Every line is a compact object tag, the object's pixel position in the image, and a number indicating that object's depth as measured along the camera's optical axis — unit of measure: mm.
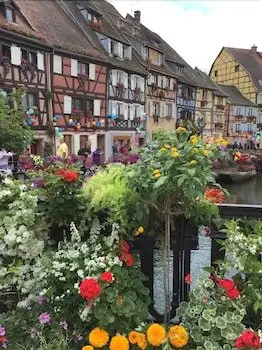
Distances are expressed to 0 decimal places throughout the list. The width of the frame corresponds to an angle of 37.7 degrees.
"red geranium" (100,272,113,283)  2080
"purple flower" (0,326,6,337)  2279
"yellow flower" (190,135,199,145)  2115
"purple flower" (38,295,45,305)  2363
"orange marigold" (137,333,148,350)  2104
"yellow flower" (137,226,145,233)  2299
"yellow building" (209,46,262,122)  48031
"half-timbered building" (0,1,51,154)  16203
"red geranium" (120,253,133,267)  2281
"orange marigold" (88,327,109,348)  2060
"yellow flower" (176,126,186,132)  2252
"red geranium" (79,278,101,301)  1983
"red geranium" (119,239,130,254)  2324
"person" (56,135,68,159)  10161
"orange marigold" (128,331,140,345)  2100
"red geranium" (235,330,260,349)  1857
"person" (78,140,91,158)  13239
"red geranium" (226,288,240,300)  2061
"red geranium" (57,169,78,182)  2398
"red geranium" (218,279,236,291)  2068
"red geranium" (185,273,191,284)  2347
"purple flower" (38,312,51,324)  2258
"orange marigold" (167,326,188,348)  2094
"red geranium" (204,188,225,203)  2391
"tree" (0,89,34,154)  7848
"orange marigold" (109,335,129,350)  2033
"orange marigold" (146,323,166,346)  2068
